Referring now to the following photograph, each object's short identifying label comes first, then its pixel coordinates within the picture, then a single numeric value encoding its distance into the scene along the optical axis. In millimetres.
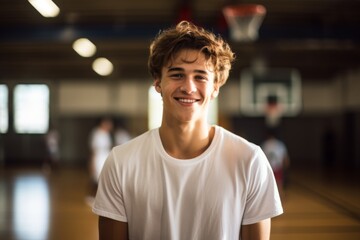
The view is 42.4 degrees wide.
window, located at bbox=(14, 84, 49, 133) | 16859
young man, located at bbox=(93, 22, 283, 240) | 1678
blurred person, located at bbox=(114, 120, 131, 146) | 12020
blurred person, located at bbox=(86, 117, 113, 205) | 8156
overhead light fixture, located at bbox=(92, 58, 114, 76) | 13594
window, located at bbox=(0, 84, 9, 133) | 16781
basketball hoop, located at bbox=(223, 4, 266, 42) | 6668
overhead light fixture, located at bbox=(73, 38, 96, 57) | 10376
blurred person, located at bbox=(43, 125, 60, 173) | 15391
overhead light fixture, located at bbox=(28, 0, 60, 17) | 7693
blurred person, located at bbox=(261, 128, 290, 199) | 7920
